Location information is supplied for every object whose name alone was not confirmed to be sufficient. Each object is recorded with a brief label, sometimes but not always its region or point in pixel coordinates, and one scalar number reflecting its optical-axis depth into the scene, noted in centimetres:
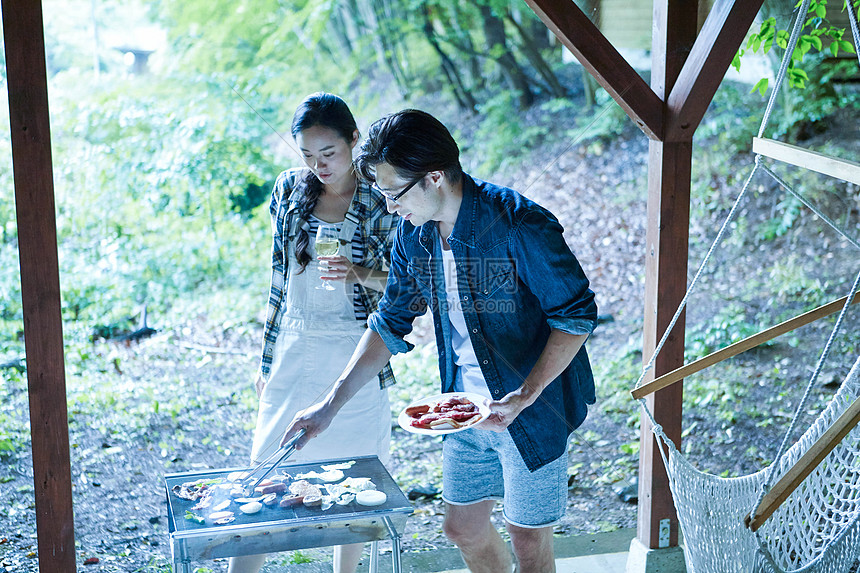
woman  256
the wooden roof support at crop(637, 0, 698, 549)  268
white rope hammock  225
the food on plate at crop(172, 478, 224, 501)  204
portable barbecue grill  185
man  209
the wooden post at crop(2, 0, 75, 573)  219
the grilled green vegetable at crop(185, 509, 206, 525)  189
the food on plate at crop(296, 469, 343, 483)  216
